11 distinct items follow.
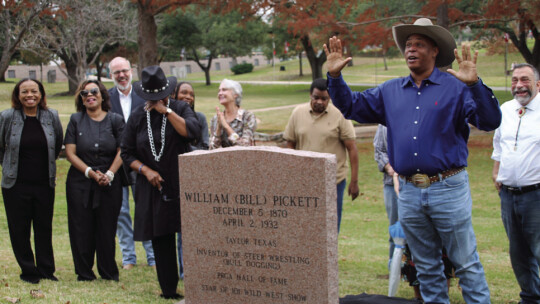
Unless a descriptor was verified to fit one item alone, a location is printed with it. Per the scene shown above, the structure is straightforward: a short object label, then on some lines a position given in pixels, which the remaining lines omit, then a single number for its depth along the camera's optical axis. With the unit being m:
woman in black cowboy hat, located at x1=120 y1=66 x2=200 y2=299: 6.39
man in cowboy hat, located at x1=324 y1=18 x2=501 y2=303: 5.11
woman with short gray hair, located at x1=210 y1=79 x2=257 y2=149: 7.05
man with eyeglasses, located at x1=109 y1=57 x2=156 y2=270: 8.10
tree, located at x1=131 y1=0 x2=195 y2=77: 14.51
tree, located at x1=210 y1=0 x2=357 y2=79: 14.88
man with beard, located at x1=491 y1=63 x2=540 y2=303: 6.18
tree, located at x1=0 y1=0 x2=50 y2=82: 14.05
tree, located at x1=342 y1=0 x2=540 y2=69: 14.90
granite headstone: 5.04
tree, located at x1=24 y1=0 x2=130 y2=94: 28.70
